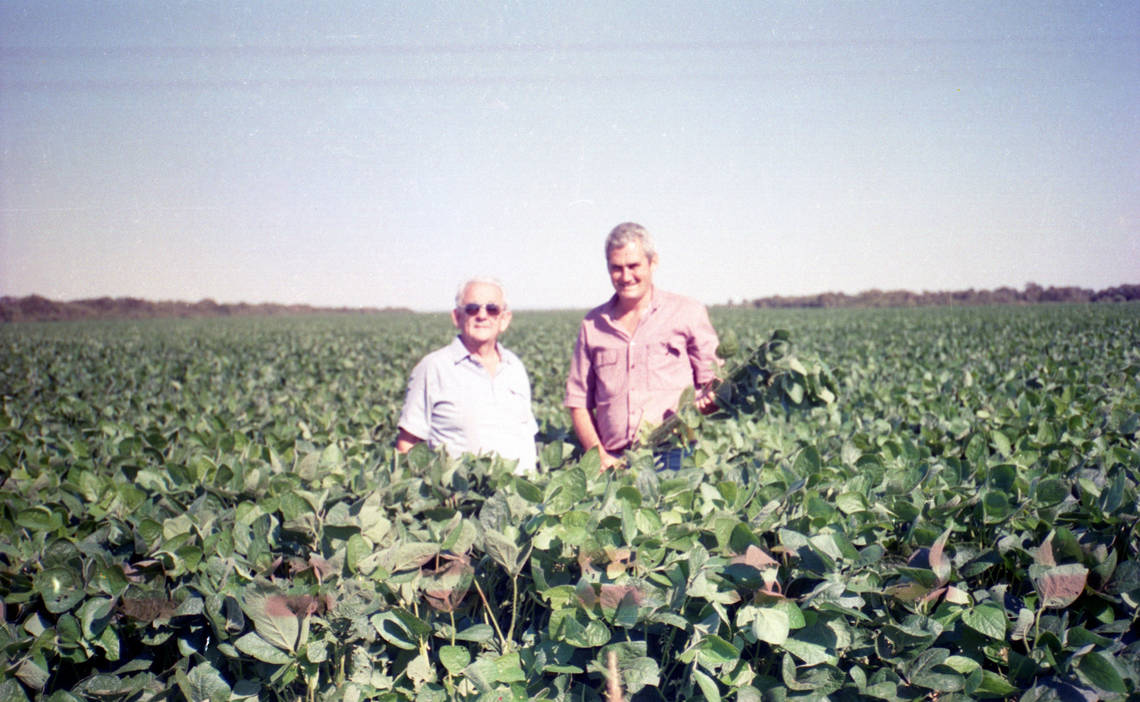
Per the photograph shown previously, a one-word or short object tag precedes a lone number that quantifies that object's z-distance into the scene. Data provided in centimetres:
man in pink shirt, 342
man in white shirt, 335
